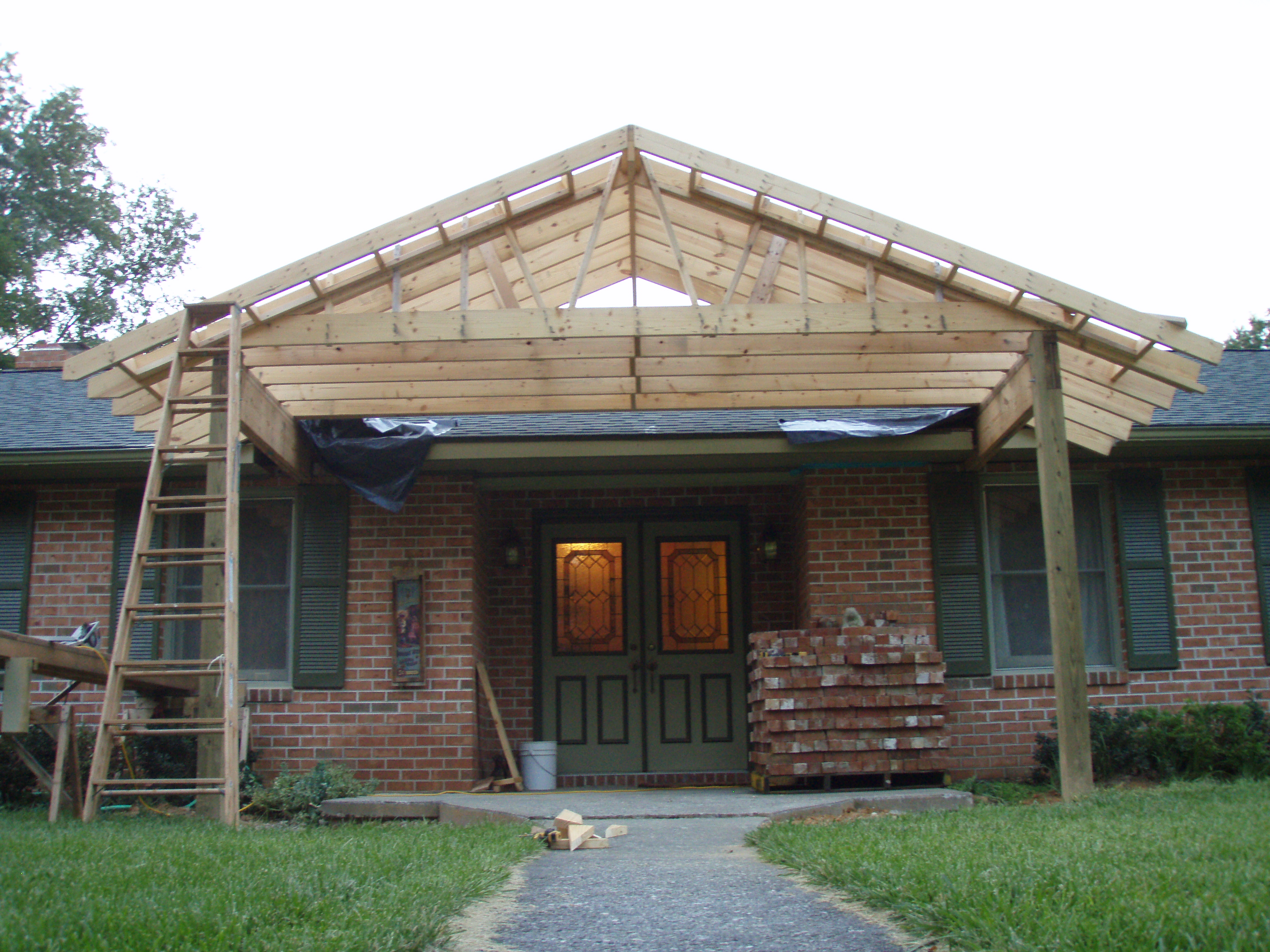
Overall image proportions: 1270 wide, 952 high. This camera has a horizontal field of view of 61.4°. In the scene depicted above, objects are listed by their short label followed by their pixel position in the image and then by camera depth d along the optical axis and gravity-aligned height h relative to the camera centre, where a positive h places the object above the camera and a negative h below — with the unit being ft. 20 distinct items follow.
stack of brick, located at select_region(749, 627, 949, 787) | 26.03 -1.53
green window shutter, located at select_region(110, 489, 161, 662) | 30.27 +3.00
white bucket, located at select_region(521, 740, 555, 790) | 30.40 -3.20
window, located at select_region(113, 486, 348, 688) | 29.53 +1.97
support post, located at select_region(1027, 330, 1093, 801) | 21.86 +1.49
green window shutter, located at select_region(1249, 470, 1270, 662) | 30.32 +3.23
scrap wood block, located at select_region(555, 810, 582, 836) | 18.47 -2.94
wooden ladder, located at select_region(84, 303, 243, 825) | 19.99 +1.55
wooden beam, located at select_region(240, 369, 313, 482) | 24.70 +5.50
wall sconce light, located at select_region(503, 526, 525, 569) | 32.86 +3.09
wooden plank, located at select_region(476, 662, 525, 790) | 29.68 -2.03
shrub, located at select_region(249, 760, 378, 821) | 24.97 -3.23
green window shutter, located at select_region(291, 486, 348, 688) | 29.35 +1.81
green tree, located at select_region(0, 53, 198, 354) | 88.74 +36.50
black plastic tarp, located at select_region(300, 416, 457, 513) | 28.30 +5.04
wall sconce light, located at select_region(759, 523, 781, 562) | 32.68 +3.07
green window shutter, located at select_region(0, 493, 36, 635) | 30.27 +2.95
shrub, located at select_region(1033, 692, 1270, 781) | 26.25 -2.58
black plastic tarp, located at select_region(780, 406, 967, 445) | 28.35 +5.76
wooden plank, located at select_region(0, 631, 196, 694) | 19.76 -0.06
